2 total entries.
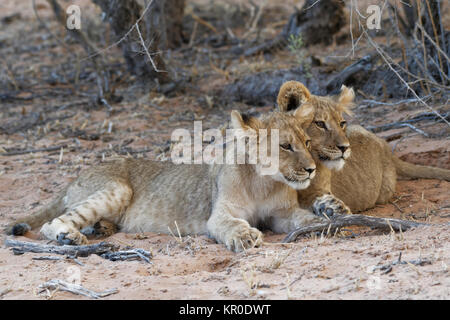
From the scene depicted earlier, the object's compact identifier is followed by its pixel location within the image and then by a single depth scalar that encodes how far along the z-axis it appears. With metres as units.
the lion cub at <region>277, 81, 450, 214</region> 9.66
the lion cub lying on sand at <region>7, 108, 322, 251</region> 9.14
